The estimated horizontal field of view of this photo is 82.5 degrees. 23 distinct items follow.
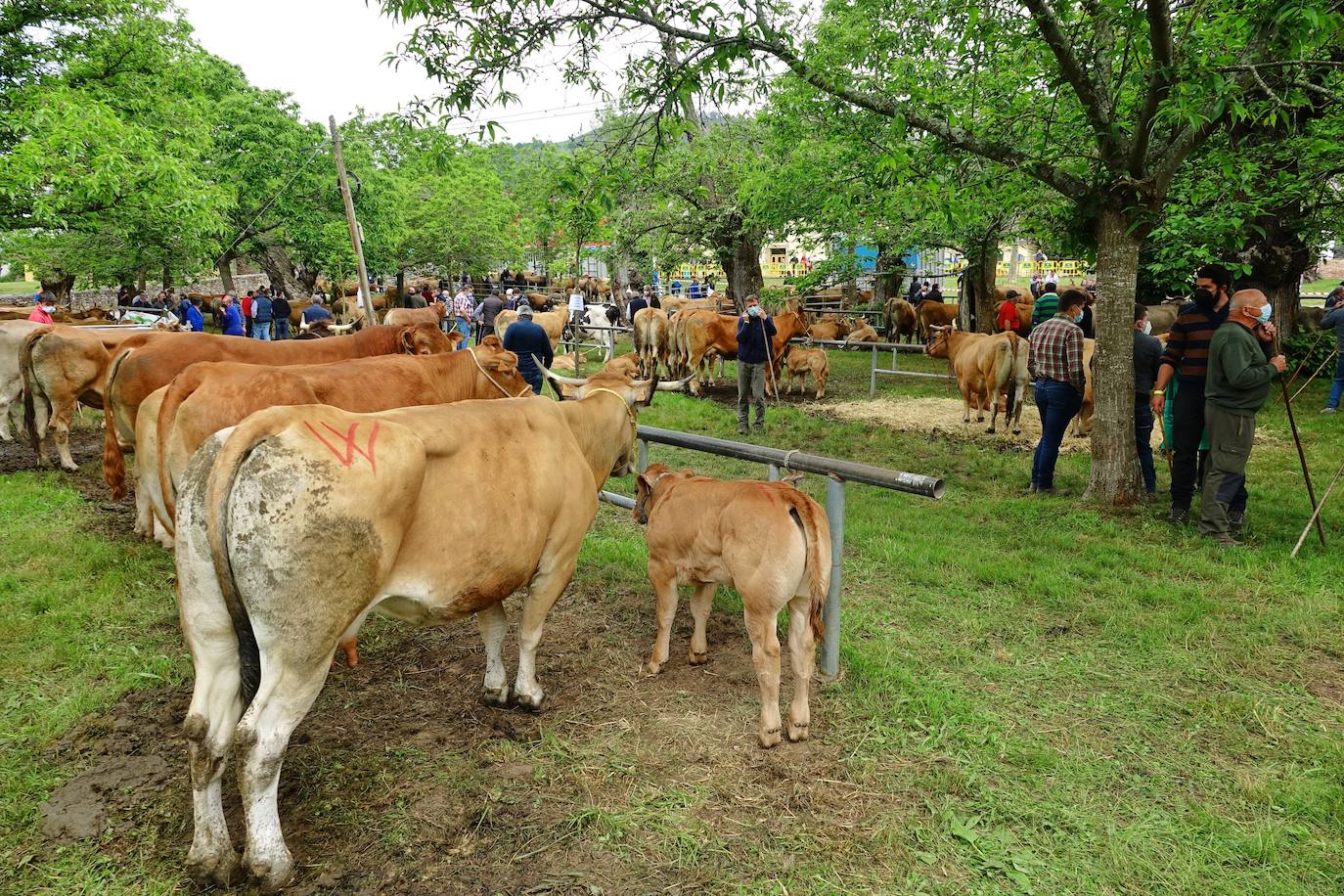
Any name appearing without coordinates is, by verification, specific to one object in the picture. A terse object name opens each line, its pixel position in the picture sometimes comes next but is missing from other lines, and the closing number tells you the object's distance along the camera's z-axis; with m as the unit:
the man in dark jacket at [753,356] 11.52
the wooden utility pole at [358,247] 13.88
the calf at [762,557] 3.73
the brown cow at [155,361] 6.55
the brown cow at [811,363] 14.73
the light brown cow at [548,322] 20.61
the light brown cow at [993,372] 11.46
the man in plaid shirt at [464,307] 26.99
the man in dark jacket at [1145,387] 8.02
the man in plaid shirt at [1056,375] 8.05
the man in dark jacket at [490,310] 21.36
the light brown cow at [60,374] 8.62
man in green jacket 6.45
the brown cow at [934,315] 24.34
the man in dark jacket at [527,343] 11.98
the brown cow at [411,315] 19.22
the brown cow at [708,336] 16.06
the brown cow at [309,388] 4.94
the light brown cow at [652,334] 18.08
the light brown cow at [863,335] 19.81
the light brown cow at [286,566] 2.76
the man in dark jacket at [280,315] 21.62
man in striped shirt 7.00
